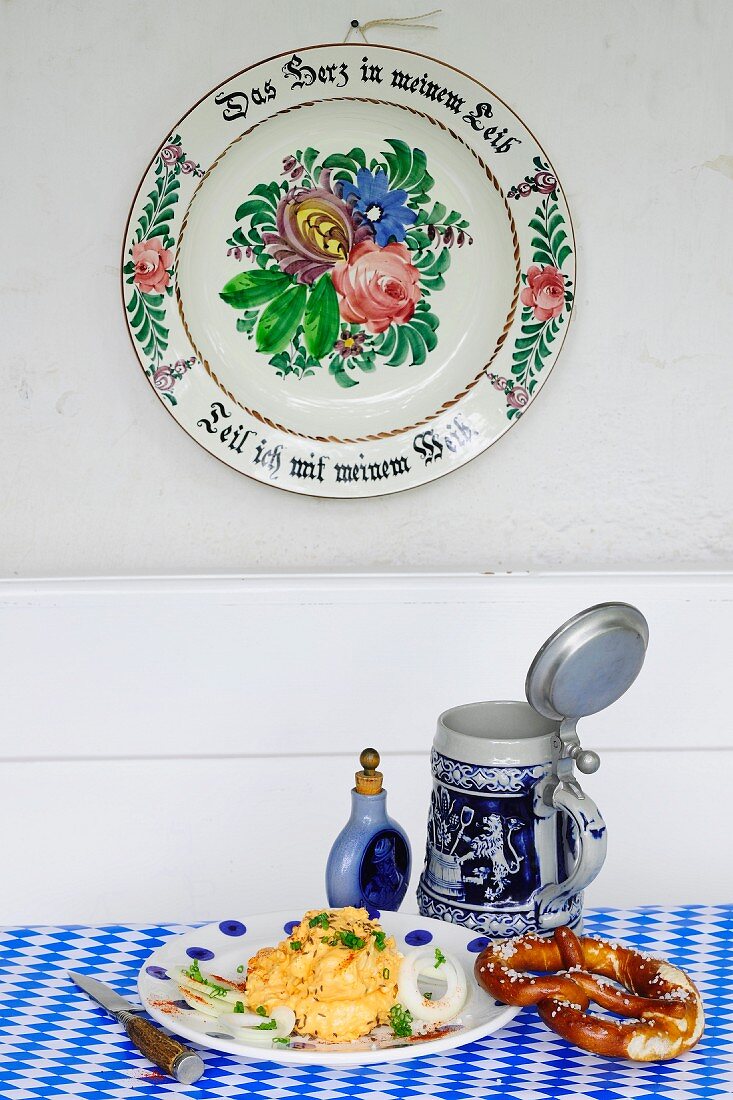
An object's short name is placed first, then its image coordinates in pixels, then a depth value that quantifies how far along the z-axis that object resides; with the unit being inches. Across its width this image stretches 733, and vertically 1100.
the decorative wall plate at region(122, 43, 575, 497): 77.5
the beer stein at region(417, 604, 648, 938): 57.3
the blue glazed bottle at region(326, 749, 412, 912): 59.3
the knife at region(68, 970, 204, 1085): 53.5
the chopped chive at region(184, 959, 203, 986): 56.4
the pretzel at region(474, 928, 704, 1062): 54.3
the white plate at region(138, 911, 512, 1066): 53.6
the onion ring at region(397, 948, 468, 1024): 55.1
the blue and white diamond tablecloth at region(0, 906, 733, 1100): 53.4
